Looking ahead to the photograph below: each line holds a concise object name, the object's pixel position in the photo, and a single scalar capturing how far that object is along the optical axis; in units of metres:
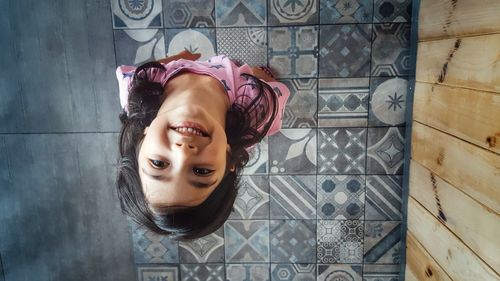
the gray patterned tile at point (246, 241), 1.61
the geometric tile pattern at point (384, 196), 1.57
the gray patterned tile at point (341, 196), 1.58
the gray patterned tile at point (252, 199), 1.58
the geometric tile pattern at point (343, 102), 1.53
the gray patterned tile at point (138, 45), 1.52
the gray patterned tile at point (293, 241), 1.60
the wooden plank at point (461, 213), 0.95
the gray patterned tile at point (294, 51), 1.50
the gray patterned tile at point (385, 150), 1.55
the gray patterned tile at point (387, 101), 1.52
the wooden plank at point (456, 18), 0.95
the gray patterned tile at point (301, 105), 1.53
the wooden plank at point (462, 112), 0.95
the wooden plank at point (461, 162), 0.95
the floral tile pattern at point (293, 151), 1.56
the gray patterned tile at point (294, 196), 1.58
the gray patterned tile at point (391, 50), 1.48
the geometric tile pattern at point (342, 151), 1.55
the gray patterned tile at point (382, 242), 1.59
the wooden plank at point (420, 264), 1.25
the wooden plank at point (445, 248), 1.02
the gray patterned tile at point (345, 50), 1.49
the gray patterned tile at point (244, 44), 1.51
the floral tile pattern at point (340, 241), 1.59
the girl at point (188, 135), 0.99
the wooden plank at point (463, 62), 0.94
